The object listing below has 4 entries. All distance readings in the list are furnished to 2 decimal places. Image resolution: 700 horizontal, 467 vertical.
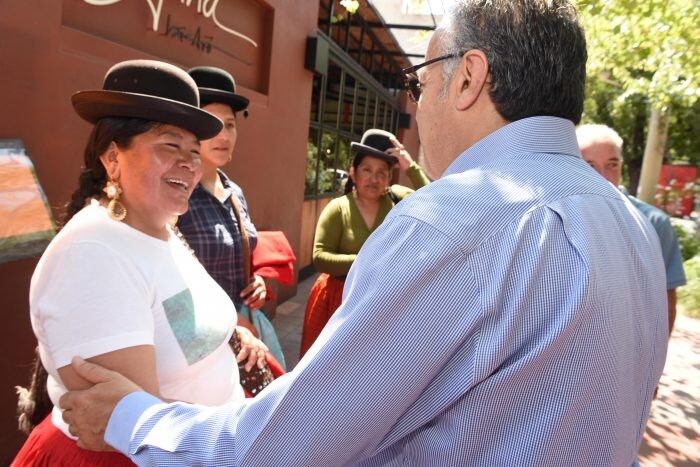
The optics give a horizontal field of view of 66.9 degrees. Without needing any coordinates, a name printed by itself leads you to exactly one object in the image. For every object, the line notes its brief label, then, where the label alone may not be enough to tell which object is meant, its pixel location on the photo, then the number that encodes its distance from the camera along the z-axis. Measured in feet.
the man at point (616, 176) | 10.03
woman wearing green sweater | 11.96
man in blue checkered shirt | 2.72
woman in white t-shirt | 4.49
